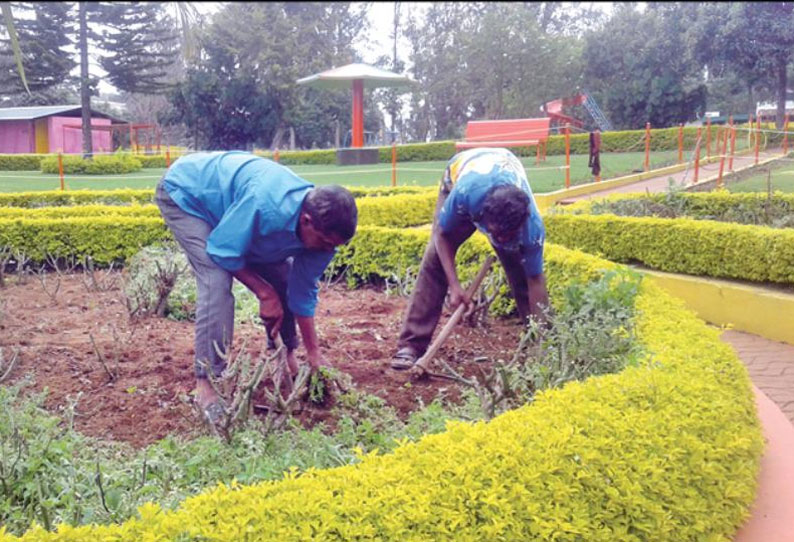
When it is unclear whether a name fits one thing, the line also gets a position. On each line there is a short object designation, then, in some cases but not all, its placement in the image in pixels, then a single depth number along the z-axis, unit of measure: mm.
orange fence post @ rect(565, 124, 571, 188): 12712
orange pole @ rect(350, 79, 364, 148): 14820
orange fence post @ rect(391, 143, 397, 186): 14313
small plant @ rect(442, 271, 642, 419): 3066
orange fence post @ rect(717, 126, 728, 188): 10441
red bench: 17688
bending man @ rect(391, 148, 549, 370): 3553
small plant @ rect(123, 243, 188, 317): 5301
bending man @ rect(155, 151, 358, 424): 2971
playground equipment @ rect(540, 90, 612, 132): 22875
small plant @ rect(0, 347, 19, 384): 4008
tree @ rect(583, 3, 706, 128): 14719
